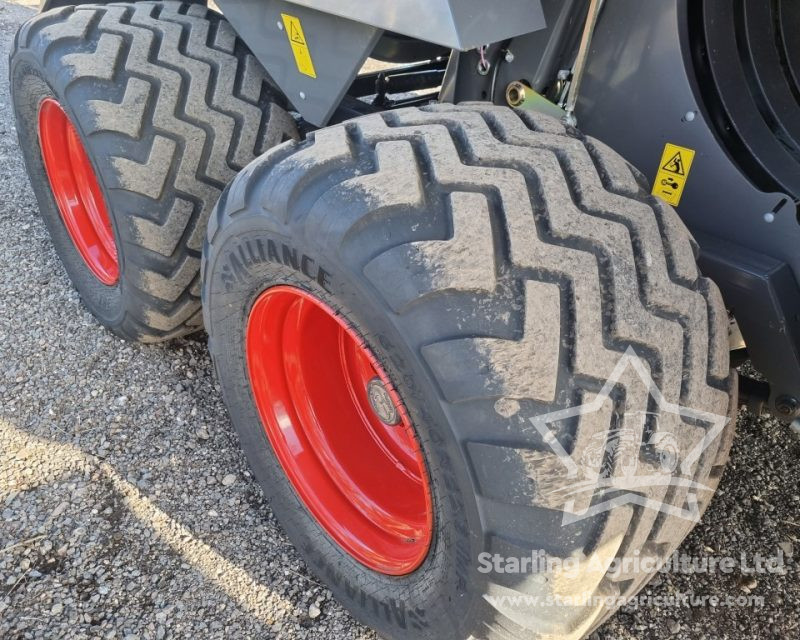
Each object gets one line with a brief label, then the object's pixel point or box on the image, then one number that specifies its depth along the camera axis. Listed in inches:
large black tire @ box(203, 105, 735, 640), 44.8
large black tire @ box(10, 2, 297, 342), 77.2
